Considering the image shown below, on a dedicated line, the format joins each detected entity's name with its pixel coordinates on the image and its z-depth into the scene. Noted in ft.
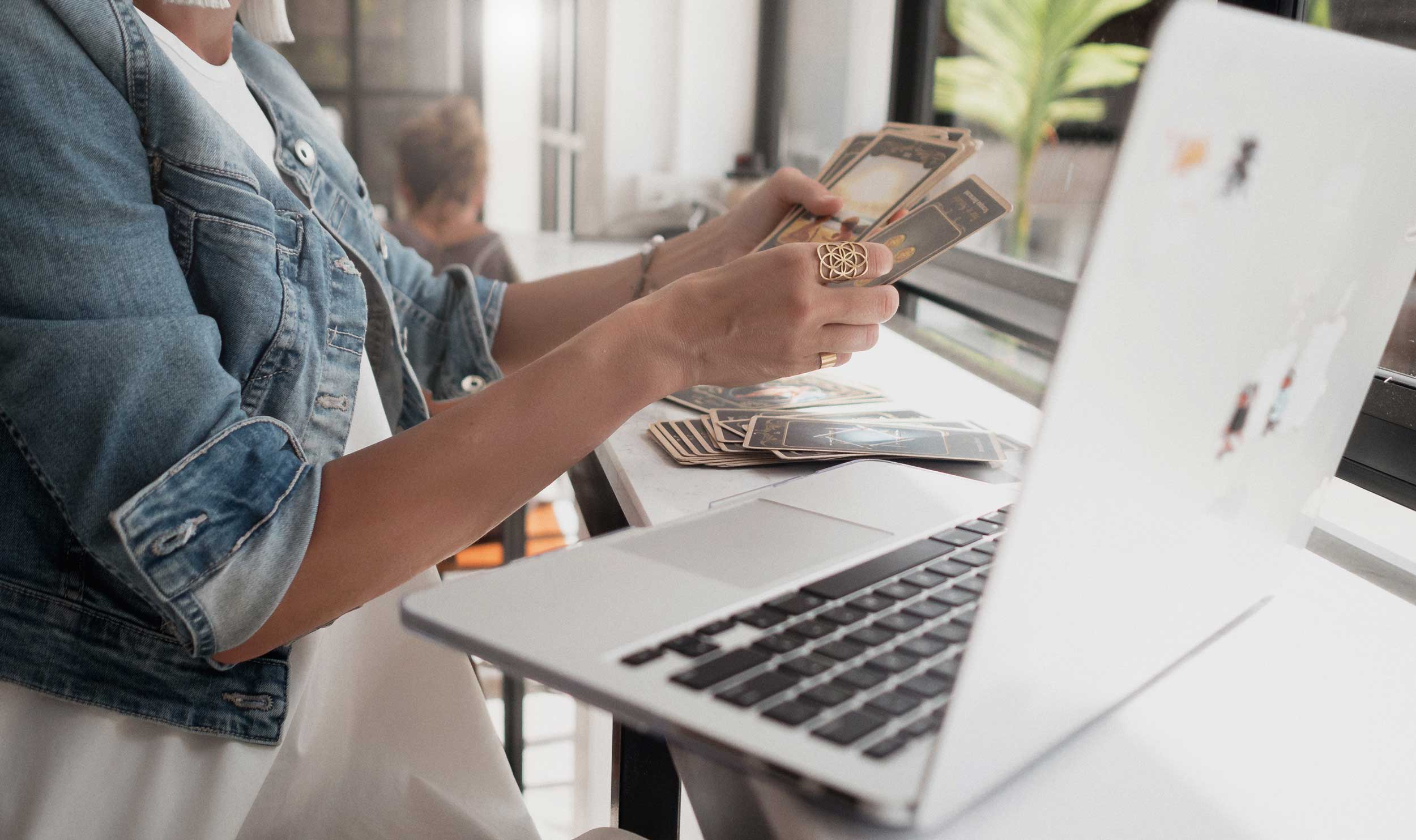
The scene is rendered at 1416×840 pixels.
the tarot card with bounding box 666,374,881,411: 3.43
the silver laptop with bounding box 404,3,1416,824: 0.96
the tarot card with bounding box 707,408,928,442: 2.97
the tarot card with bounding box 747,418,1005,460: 2.81
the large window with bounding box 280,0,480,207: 14.83
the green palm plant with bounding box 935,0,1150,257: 4.82
